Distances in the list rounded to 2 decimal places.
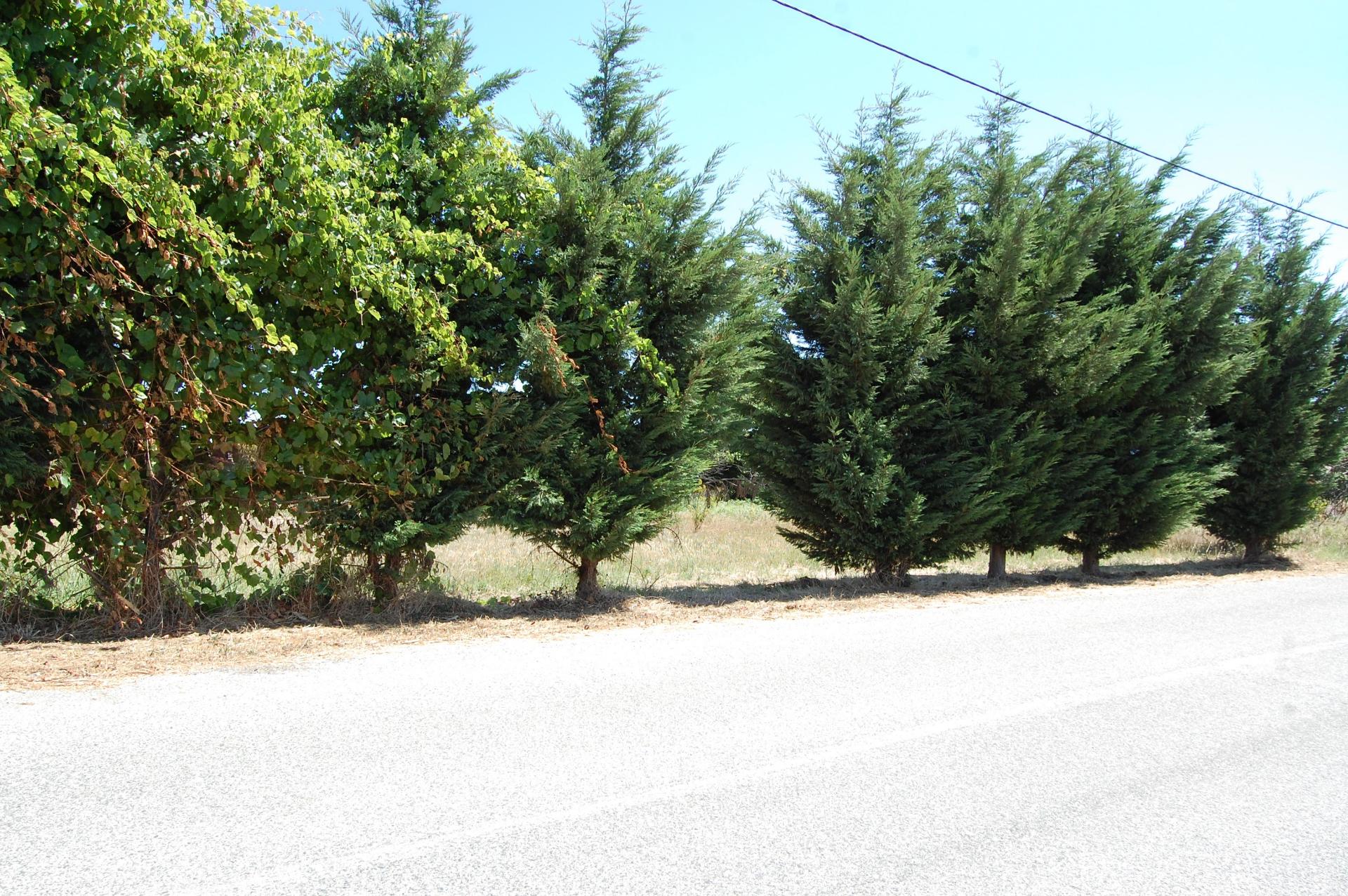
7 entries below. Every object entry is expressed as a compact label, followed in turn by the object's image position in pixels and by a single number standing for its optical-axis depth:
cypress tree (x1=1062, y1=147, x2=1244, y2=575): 12.26
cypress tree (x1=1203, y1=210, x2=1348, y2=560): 15.45
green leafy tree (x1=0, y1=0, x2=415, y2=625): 5.94
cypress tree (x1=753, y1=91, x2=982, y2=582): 10.13
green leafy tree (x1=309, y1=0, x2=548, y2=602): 7.54
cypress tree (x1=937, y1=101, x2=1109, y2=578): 10.80
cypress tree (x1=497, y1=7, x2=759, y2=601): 8.09
